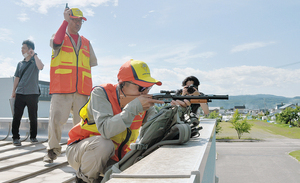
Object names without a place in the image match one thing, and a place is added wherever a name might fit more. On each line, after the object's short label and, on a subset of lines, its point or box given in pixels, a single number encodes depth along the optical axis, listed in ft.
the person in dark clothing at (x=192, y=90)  10.70
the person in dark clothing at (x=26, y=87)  16.31
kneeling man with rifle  6.60
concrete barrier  3.41
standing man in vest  11.23
